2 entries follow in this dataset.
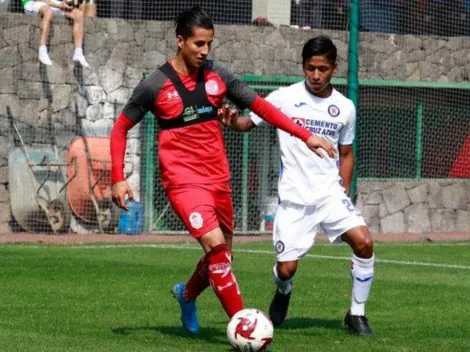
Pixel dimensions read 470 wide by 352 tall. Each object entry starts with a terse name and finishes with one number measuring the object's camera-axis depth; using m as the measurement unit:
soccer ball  15.38
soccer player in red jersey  16.70
